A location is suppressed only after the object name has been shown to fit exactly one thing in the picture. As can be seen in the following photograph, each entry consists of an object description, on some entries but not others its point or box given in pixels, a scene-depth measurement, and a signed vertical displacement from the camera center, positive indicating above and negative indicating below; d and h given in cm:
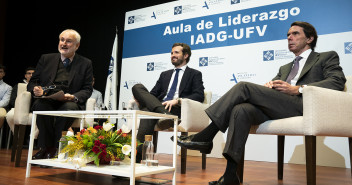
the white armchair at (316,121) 174 +7
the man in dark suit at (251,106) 171 +15
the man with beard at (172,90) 245 +37
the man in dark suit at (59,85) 255 +36
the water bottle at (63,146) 198 -16
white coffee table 145 -24
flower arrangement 176 -12
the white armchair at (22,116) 267 +5
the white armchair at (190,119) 259 +7
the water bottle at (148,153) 182 -16
